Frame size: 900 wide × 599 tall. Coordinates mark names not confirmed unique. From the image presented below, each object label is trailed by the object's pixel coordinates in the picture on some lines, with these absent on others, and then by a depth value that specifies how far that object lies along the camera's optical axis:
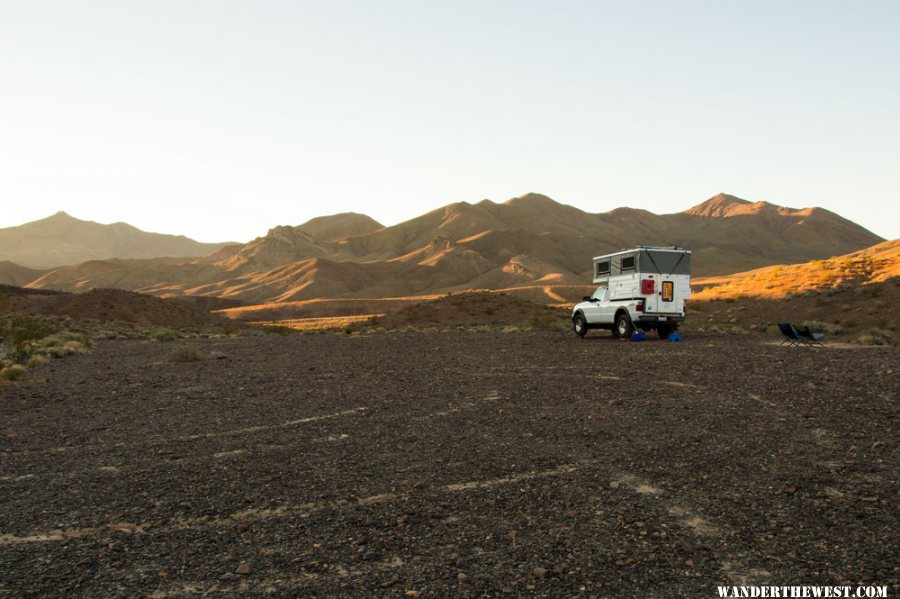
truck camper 21.95
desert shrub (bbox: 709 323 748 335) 27.08
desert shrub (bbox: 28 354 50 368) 19.94
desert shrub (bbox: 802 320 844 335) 24.05
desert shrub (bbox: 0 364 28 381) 15.86
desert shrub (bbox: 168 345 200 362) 20.46
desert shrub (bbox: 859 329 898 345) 19.91
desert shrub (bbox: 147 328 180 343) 34.16
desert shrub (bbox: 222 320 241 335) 41.03
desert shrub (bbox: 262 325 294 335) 40.72
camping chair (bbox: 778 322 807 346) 18.67
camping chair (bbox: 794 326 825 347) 18.08
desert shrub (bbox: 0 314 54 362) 19.77
